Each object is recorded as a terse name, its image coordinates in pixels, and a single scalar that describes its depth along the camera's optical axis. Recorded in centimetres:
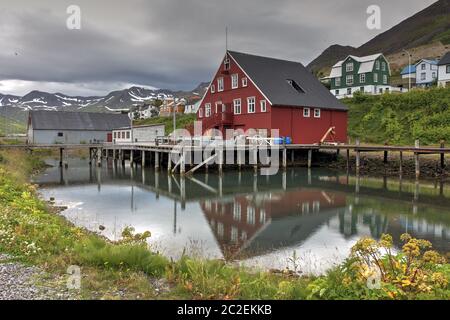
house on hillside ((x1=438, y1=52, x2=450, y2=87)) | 5622
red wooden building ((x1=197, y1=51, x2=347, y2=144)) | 3747
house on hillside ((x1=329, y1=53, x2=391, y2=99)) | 6275
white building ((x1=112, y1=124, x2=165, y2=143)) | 4447
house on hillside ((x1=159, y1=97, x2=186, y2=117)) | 10722
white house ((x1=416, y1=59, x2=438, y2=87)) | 6669
